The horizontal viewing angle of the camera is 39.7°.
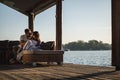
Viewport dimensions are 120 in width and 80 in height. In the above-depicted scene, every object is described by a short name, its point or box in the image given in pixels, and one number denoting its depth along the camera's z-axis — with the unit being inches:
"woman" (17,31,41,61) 170.7
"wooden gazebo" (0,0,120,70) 131.8
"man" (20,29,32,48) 178.1
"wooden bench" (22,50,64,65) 168.7
